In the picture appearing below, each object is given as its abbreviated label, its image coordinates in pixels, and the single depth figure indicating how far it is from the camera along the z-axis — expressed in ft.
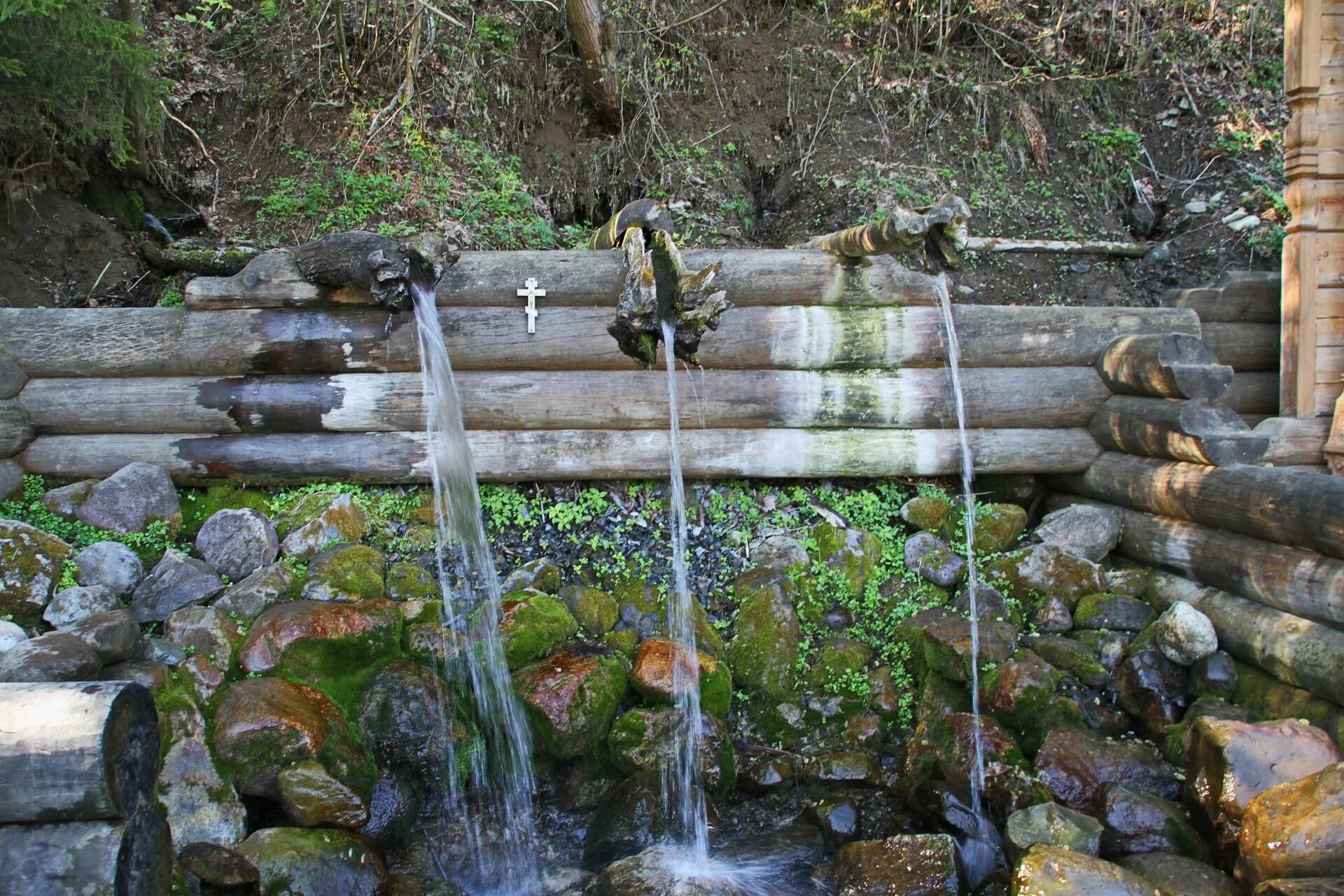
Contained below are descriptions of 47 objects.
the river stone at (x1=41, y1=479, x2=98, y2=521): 19.53
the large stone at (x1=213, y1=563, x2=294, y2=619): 17.52
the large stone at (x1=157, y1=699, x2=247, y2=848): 14.03
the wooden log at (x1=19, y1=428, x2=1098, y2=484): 20.81
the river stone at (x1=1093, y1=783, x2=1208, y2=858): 14.19
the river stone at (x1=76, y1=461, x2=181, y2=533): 19.24
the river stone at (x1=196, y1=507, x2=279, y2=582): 18.71
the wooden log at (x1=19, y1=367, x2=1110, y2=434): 20.94
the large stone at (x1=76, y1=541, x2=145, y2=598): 17.53
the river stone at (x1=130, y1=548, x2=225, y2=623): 17.28
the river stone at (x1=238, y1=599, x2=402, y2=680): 16.57
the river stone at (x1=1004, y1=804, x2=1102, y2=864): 13.80
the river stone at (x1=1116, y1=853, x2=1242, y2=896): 12.96
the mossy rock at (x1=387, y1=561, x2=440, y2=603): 18.58
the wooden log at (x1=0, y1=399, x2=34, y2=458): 20.21
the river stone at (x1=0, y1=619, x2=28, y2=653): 15.06
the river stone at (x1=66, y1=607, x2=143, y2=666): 14.97
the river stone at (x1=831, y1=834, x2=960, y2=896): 13.85
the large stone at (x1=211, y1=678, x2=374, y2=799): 14.62
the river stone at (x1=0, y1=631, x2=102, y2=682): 13.50
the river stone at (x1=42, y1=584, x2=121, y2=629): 16.42
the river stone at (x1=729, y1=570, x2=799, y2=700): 18.38
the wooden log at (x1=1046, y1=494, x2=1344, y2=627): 16.26
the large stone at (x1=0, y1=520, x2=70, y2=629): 16.46
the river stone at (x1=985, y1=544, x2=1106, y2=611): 20.02
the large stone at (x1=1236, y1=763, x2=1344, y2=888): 11.97
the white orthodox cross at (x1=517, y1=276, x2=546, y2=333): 21.12
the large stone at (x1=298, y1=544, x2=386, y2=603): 18.11
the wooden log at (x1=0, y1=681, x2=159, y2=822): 9.81
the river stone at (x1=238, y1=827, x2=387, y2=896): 13.16
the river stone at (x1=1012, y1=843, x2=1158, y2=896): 12.21
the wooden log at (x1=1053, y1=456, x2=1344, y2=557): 16.28
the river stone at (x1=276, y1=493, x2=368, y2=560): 19.39
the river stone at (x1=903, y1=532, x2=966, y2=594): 20.49
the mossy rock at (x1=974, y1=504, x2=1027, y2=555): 21.33
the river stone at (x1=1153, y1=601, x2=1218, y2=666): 17.72
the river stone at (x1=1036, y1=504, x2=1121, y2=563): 21.34
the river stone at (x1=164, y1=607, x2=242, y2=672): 16.39
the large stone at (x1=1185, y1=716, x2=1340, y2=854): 13.97
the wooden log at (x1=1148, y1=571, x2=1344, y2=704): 15.83
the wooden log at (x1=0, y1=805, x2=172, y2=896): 9.84
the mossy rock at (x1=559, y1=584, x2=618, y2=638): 18.70
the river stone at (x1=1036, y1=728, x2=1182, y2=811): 15.53
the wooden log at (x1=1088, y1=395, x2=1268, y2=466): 19.25
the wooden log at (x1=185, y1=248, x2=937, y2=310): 20.86
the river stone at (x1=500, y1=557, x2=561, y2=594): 19.22
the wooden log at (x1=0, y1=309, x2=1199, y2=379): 20.88
